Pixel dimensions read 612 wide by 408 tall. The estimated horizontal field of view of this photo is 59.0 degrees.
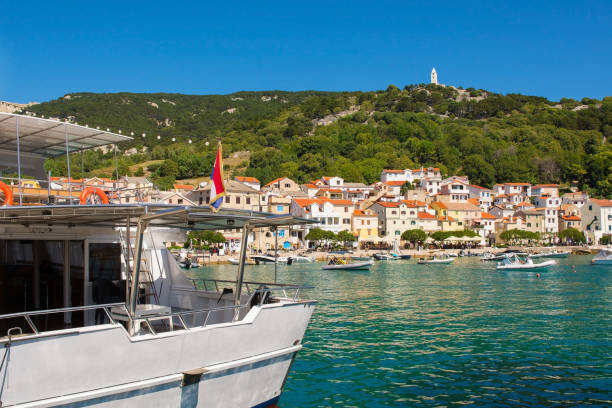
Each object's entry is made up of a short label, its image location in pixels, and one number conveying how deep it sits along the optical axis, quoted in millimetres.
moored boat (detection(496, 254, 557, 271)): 47625
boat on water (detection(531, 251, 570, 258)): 69075
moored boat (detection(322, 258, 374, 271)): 51094
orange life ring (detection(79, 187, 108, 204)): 9914
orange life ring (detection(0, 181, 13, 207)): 8543
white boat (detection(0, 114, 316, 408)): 6340
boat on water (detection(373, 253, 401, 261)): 70688
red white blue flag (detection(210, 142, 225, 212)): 7781
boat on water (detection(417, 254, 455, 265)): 60938
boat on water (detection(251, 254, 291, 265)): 62194
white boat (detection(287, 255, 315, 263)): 65688
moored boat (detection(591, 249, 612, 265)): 57500
